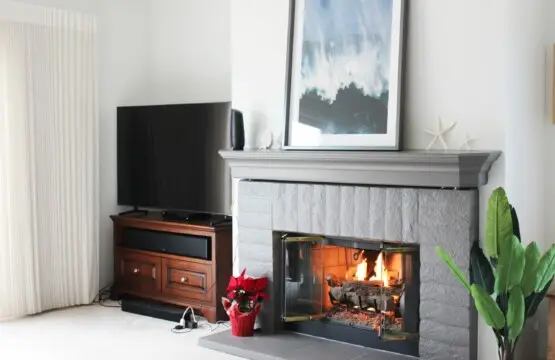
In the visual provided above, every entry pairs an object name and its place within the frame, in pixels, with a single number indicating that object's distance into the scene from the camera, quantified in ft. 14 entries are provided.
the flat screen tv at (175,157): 16.11
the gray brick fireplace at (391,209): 11.41
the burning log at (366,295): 12.93
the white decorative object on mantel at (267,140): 14.15
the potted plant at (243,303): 13.66
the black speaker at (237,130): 14.24
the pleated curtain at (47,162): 15.97
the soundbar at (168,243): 15.79
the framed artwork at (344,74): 12.32
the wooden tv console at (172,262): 15.61
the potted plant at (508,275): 9.90
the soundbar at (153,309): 15.89
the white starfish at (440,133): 11.89
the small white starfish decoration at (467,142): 11.64
